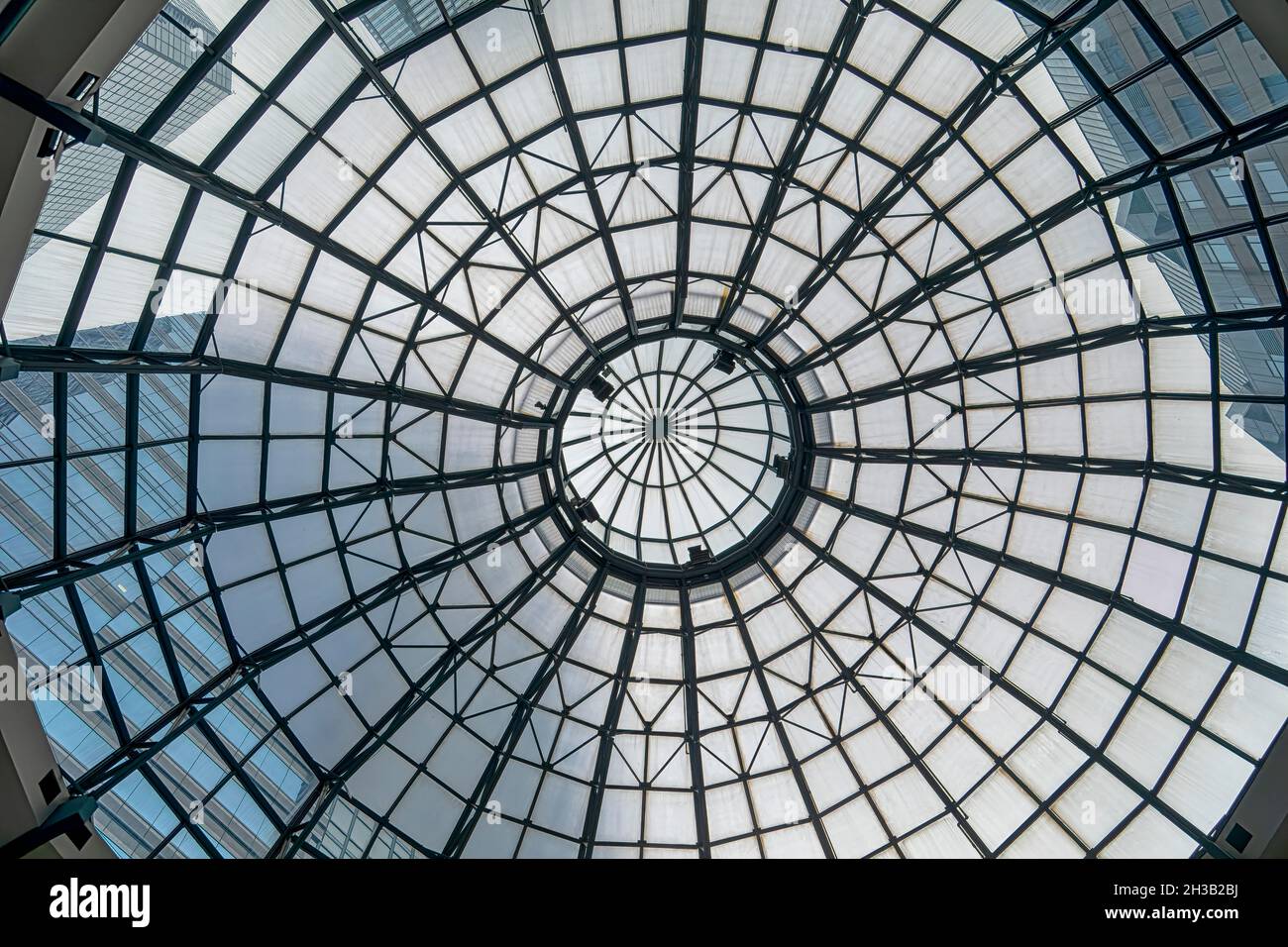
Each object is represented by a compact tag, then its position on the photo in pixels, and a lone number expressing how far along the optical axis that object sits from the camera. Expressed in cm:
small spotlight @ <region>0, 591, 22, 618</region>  1563
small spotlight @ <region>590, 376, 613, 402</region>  2930
